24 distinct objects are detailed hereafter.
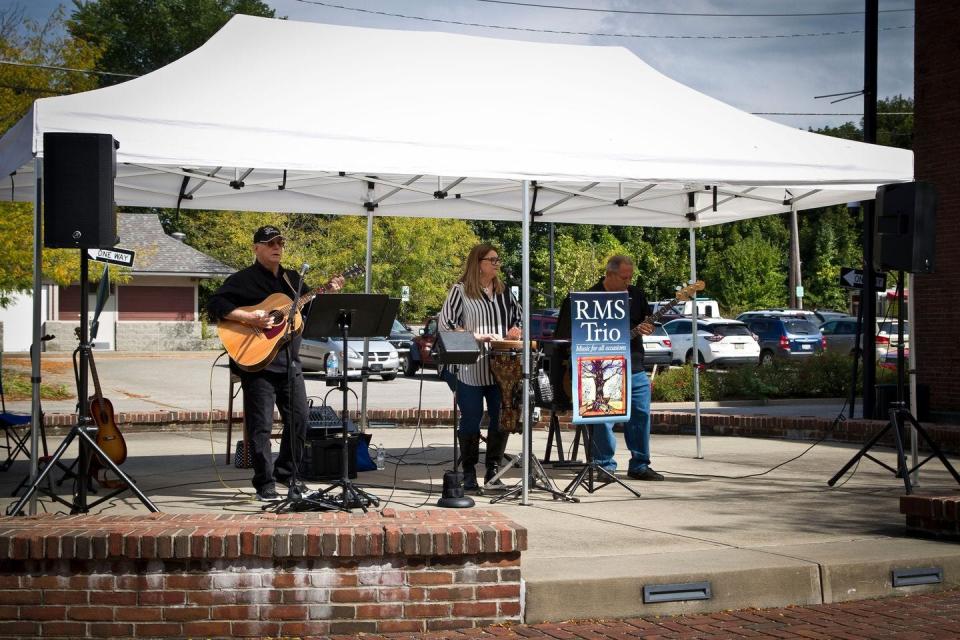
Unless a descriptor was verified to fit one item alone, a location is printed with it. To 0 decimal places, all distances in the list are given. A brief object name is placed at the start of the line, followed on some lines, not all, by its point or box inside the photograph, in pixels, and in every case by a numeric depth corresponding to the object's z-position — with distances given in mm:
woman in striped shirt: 8742
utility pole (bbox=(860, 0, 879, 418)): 14023
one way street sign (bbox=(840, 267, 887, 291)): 17947
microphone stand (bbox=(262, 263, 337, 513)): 7641
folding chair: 9398
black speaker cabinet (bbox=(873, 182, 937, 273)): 8688
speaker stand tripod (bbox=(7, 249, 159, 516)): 6289
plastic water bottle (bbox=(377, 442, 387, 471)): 10352
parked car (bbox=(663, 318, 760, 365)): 31375
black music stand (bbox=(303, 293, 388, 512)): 7473
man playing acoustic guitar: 7914
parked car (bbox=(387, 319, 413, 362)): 31656
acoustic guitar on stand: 8891
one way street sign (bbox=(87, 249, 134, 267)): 7902
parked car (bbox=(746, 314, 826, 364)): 32750
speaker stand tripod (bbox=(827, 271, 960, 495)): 8719
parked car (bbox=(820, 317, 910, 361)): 34500
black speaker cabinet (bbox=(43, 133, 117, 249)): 6609
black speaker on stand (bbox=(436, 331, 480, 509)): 7820
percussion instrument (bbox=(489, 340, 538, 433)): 8641
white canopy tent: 7594
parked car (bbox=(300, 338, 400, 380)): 28578
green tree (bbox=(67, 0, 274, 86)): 66938
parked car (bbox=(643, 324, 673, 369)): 30555
